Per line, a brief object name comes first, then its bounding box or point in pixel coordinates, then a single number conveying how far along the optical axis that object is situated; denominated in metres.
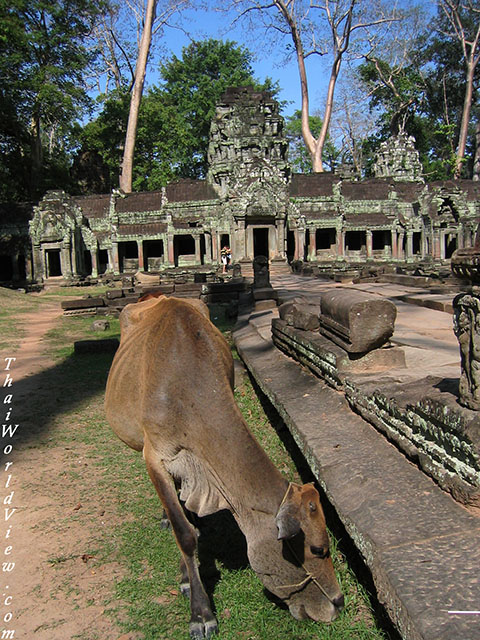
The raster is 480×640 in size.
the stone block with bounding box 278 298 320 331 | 5.45
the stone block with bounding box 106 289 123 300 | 16.05
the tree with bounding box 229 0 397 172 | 34.00
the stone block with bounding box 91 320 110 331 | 11.81
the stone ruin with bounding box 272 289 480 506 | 2.33
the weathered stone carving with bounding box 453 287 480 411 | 2.32
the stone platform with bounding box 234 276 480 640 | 1.79
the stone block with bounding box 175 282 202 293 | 17.11
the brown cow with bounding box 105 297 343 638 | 2.02
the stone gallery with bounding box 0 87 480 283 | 30.67
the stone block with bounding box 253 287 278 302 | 10.76
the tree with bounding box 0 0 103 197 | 32.91
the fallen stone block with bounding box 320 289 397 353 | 3.83
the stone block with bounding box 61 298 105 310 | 15.09
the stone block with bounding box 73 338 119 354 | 8.84
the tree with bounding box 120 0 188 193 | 31.16
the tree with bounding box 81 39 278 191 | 40.00
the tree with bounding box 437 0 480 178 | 37.00
